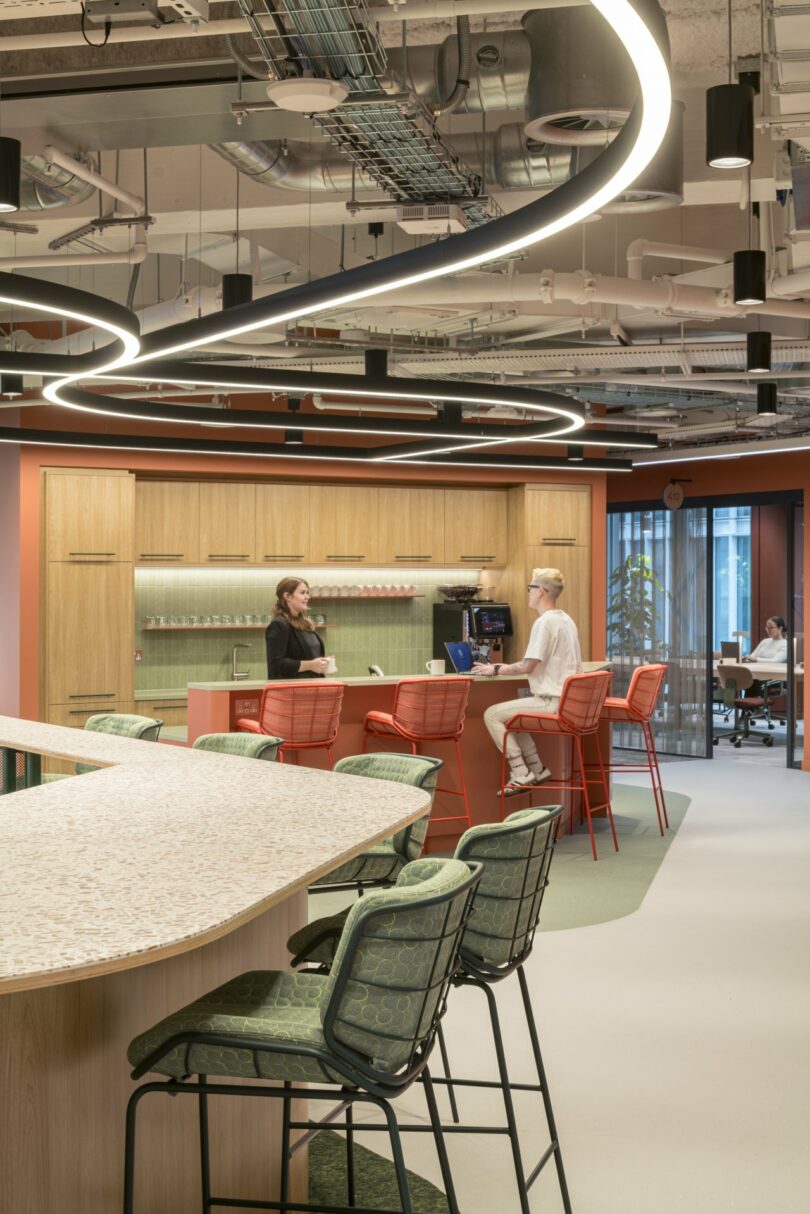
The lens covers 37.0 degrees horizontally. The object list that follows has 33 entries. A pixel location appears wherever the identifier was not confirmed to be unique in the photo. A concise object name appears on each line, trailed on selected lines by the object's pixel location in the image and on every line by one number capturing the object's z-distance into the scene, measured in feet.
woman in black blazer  26.48
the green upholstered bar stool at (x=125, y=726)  19.19
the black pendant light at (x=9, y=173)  11.72
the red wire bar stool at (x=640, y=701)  29.12
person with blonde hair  26.61
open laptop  27.91
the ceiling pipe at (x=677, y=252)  19.49
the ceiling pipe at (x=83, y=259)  18.35
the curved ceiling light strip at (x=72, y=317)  11.89
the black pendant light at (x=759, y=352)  19.79
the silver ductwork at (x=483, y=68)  13.03
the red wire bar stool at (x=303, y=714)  23.24
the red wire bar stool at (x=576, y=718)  25.88
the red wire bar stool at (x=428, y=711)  24.94
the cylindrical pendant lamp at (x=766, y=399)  25.64
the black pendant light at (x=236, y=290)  17.15
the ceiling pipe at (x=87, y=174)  14.57
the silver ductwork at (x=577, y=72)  12.17
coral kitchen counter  24.64
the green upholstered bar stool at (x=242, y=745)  16.66
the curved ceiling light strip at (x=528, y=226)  6.40
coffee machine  37.70
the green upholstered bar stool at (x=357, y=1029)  7.71
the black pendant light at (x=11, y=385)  24.40
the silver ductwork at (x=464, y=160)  15.46
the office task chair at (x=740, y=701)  46.47
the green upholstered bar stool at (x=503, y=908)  10.04
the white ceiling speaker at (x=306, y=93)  10.43
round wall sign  44.24
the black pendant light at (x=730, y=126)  10.44
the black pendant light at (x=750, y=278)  15.06
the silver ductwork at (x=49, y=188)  15.60
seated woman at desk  49.44
